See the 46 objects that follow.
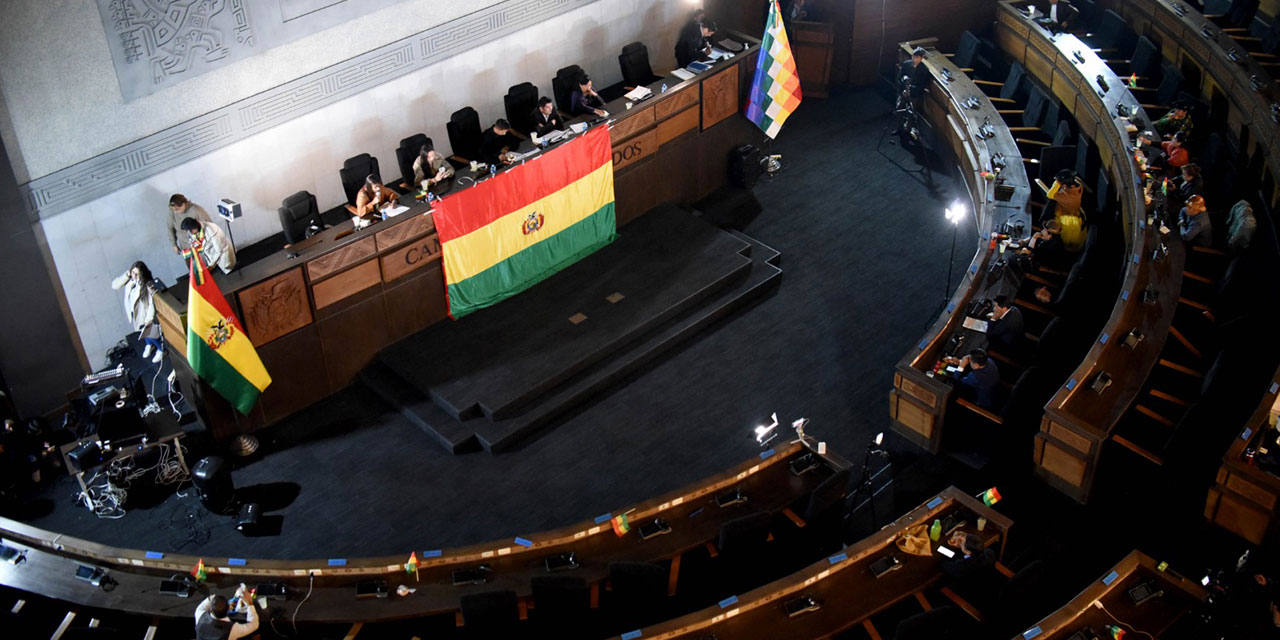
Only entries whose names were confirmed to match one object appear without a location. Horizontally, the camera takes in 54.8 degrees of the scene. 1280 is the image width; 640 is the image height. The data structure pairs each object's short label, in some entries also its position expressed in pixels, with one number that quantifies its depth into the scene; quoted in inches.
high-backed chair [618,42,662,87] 594.9
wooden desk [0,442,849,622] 358.9
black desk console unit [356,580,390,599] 360.8
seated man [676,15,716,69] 589.6
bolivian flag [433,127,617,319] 489.1
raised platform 464.4
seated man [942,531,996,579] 366.3
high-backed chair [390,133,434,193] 522.0
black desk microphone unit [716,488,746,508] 397.1
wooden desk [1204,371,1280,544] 381.7
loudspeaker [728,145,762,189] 592.7
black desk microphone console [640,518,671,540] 386.0
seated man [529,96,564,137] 527.5
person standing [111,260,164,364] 454.0
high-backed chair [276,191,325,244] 474.6
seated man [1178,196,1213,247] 475.1
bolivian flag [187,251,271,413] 421.7
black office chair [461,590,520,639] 348.5
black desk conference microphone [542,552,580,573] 372.2
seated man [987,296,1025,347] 450.6
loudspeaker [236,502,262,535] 420.2
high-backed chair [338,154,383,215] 503.8
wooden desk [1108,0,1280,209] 514.3
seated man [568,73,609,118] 542.9
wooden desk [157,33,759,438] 445.4
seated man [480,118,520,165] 515.8
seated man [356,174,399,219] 473.1
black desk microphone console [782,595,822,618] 356.2
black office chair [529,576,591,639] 355.3
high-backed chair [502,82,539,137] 555.5
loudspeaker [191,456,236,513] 421.1
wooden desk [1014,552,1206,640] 346.9
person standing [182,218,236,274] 439.2
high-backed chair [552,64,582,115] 567.5
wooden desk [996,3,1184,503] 411.8
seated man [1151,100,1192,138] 536.9
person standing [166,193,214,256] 453.4
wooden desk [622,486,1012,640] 350.0
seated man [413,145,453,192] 490.0
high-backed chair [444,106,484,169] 543.2
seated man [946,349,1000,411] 430.0
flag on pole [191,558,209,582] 356.5
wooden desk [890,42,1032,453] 440.5
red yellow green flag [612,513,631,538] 380.5
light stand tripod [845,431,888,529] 424.2
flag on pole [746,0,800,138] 565.0
